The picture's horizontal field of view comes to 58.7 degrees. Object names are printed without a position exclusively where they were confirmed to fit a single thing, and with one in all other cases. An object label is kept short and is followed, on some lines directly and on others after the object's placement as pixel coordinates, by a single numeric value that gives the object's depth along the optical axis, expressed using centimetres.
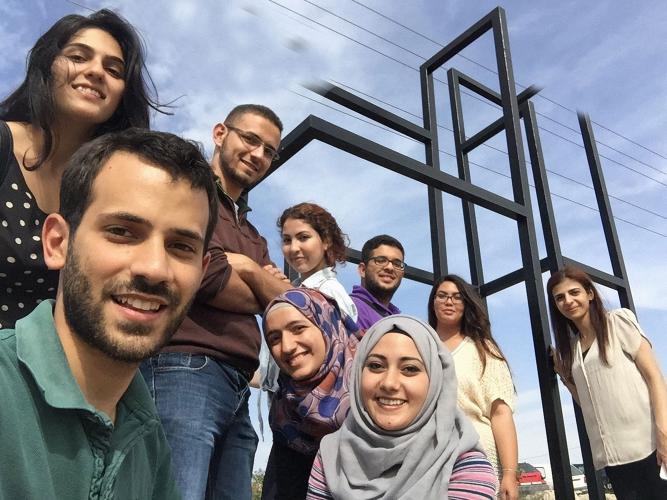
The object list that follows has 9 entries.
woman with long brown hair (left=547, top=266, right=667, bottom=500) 277
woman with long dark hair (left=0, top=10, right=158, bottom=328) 140
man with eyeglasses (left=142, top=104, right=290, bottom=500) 160
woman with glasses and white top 266
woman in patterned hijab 205
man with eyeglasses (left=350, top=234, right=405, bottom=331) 275
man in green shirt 88
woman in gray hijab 188
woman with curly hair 248
